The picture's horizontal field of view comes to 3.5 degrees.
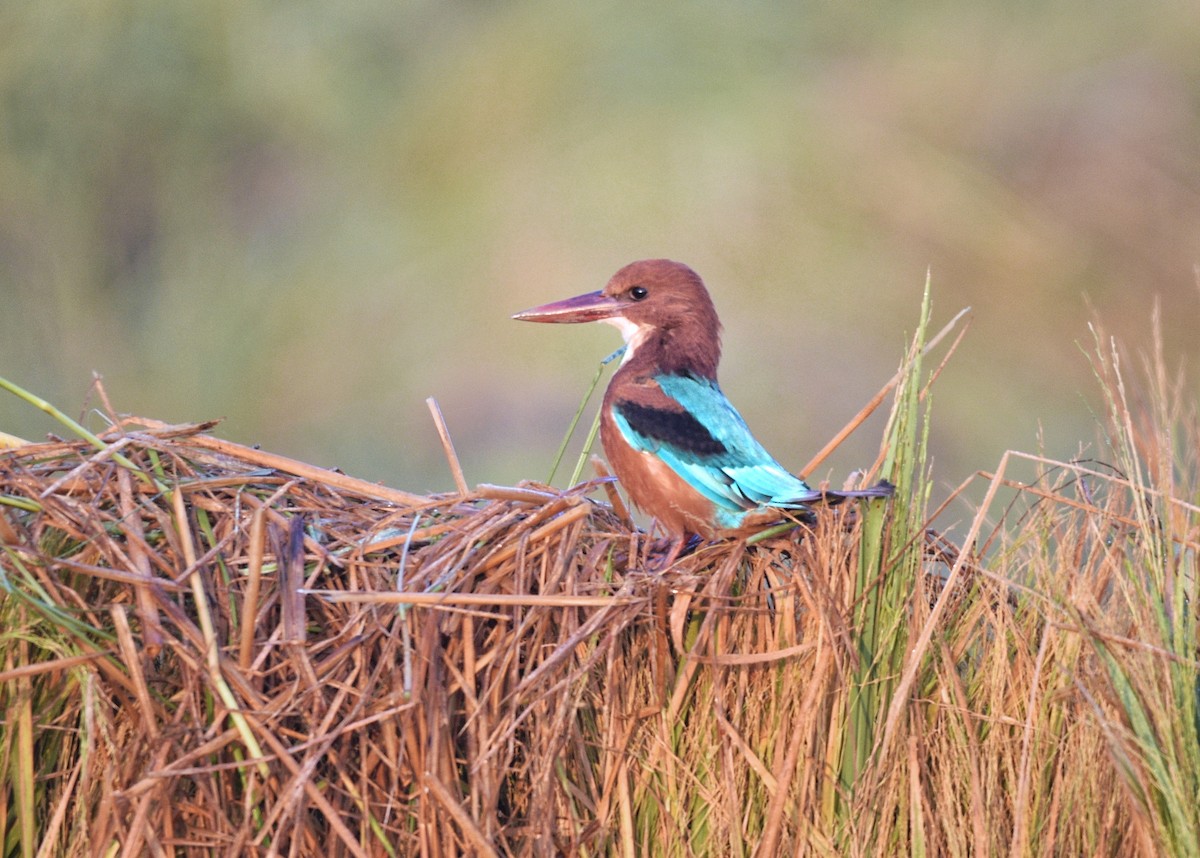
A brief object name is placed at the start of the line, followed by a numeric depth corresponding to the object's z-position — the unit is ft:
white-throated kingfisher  33.56
